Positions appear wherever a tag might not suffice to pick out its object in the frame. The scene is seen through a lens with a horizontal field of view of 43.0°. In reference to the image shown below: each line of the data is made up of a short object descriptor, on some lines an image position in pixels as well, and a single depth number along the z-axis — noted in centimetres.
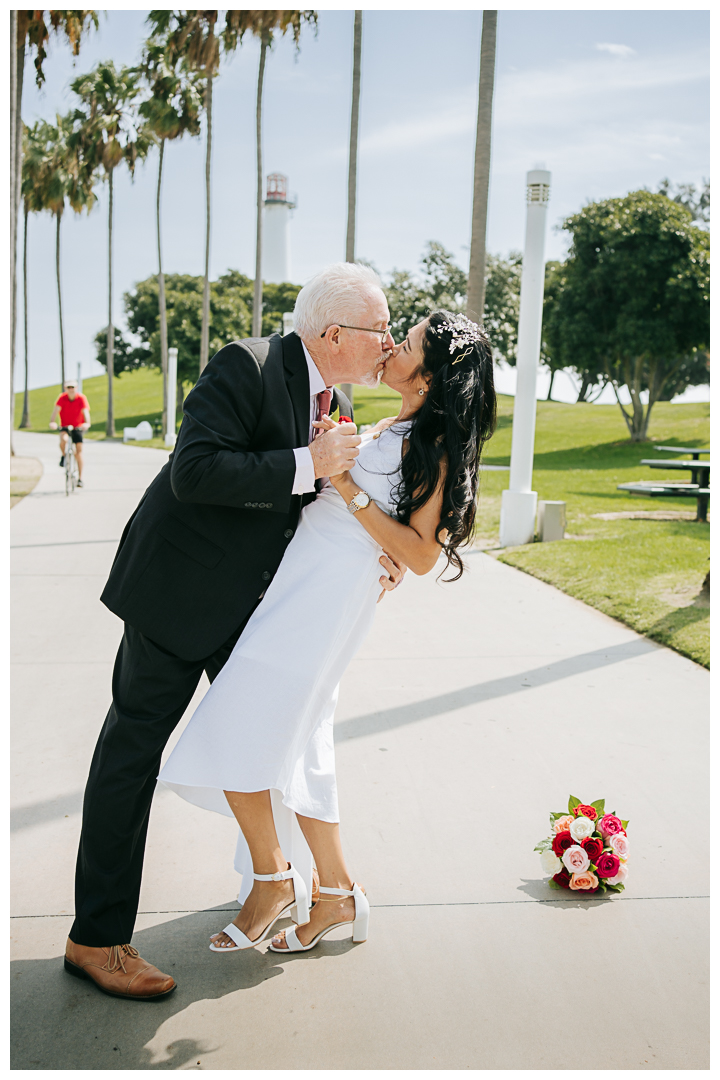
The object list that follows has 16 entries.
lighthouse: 7906
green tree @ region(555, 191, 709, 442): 2636
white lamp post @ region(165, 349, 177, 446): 3541
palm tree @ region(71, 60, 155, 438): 3697
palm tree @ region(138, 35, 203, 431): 3225
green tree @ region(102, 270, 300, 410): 4909
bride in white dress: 252
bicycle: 1491
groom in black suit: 246
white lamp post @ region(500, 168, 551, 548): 1097
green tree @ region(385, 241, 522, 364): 4384
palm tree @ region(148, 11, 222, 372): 2622
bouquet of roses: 304
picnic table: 1314
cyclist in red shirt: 1541
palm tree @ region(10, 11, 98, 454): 1764
